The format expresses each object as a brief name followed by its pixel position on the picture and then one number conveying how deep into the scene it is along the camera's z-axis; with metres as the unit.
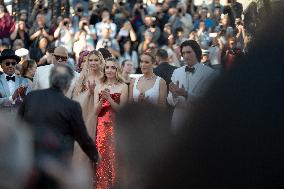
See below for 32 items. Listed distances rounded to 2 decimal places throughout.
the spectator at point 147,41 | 17.20
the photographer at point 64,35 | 18.08
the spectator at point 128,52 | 17.88
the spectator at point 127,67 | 12.79
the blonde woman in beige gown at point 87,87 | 9.48
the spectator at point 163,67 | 10.46
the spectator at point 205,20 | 17.62
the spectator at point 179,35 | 17.64
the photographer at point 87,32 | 18.02
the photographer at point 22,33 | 18.58
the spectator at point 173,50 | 14.86
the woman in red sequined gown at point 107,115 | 9.37
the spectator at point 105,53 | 10.34
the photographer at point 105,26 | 18.33
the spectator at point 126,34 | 18.33
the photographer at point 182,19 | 18.50
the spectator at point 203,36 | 15.64
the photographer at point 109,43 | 17.70
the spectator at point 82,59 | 10.43
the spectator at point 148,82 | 9.03
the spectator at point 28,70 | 11.20
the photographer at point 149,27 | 17.69
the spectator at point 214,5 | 18.95
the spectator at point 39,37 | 17.65
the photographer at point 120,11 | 19.23
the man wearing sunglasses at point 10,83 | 9.31
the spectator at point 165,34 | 17.28
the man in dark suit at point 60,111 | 6.88
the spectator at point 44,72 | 9.47
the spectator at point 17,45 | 16.28
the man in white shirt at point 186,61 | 6.96
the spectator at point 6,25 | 18.43
